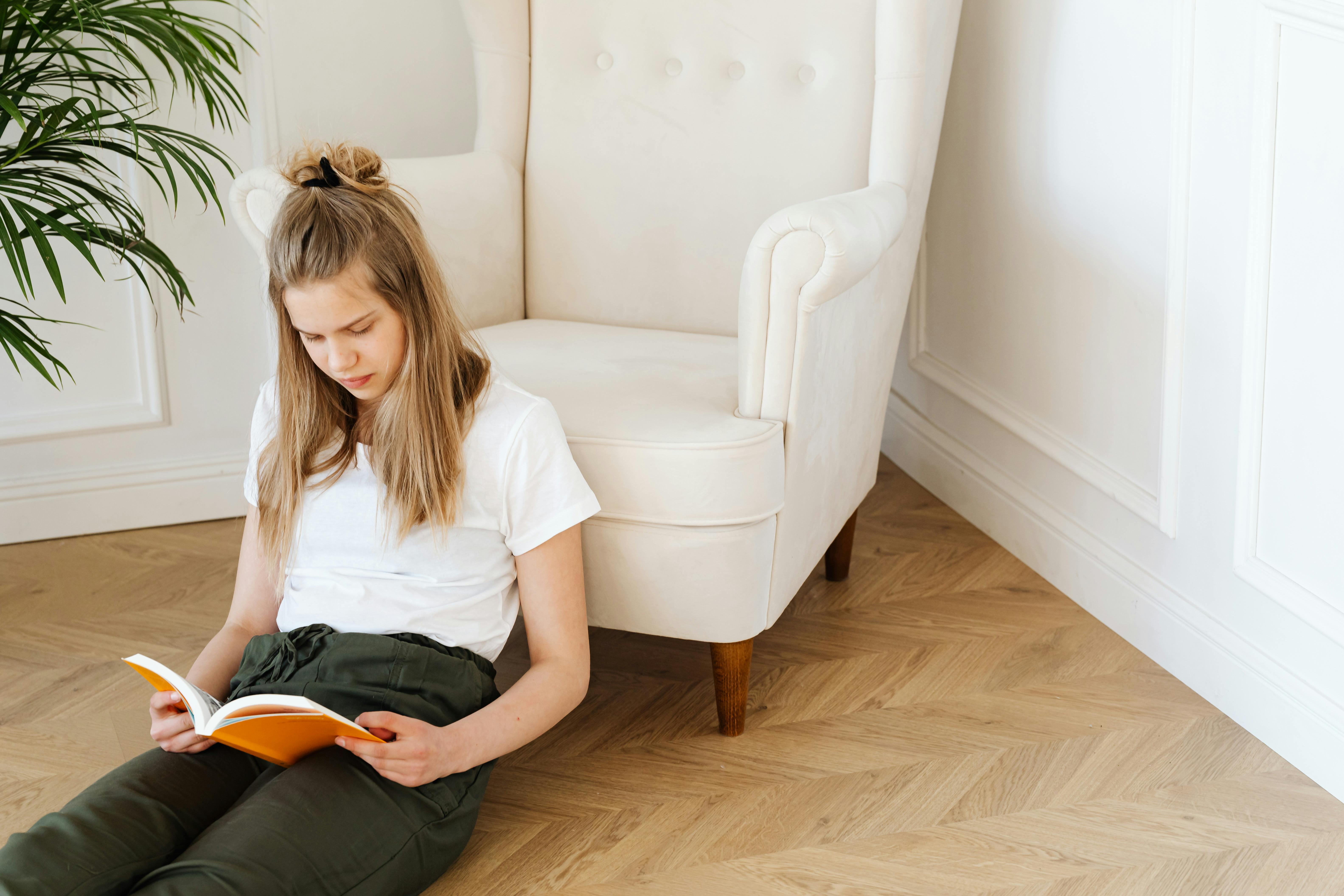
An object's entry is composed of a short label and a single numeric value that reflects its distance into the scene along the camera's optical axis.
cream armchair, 3.84
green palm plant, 4.03
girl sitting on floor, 3.47
